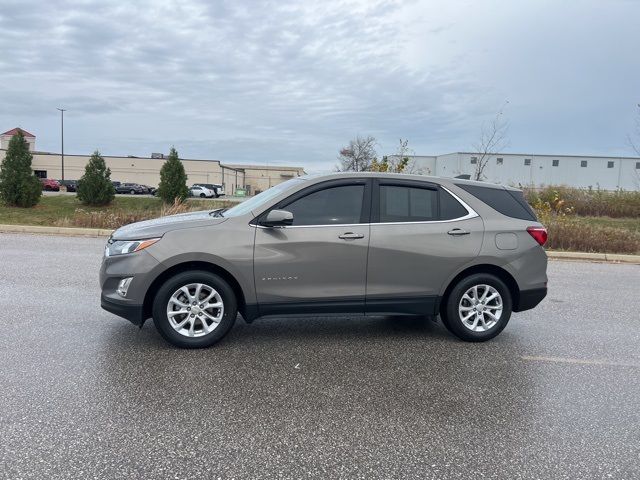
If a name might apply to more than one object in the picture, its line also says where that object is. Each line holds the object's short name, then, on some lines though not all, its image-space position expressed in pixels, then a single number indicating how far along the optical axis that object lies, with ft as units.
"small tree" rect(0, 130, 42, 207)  78.33
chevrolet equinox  15.47
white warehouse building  205.87
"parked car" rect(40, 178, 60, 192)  190.01
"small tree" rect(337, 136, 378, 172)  109.81
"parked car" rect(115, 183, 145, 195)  192.42
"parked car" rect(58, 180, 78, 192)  191.83
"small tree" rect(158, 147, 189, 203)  106.32
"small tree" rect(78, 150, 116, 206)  95.20
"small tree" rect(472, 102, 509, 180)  76.33
